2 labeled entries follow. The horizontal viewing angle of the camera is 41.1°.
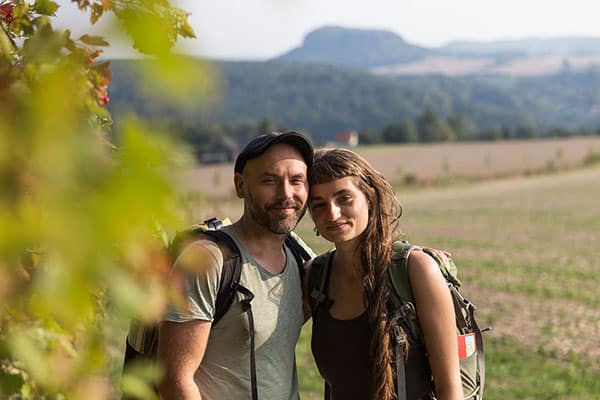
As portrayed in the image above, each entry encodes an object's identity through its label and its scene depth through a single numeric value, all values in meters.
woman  2.82
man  2.55
